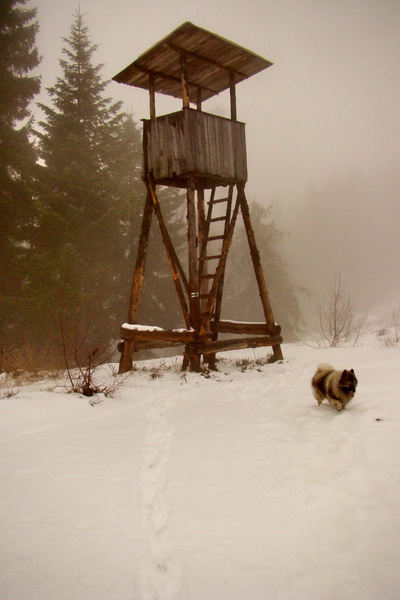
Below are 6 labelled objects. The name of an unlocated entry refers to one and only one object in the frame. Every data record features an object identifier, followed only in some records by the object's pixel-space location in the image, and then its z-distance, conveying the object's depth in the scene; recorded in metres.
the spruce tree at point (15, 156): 13.88
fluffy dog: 4.96
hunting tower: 8.58
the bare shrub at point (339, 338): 12.69
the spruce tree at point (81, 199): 14.04
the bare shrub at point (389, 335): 10.52
